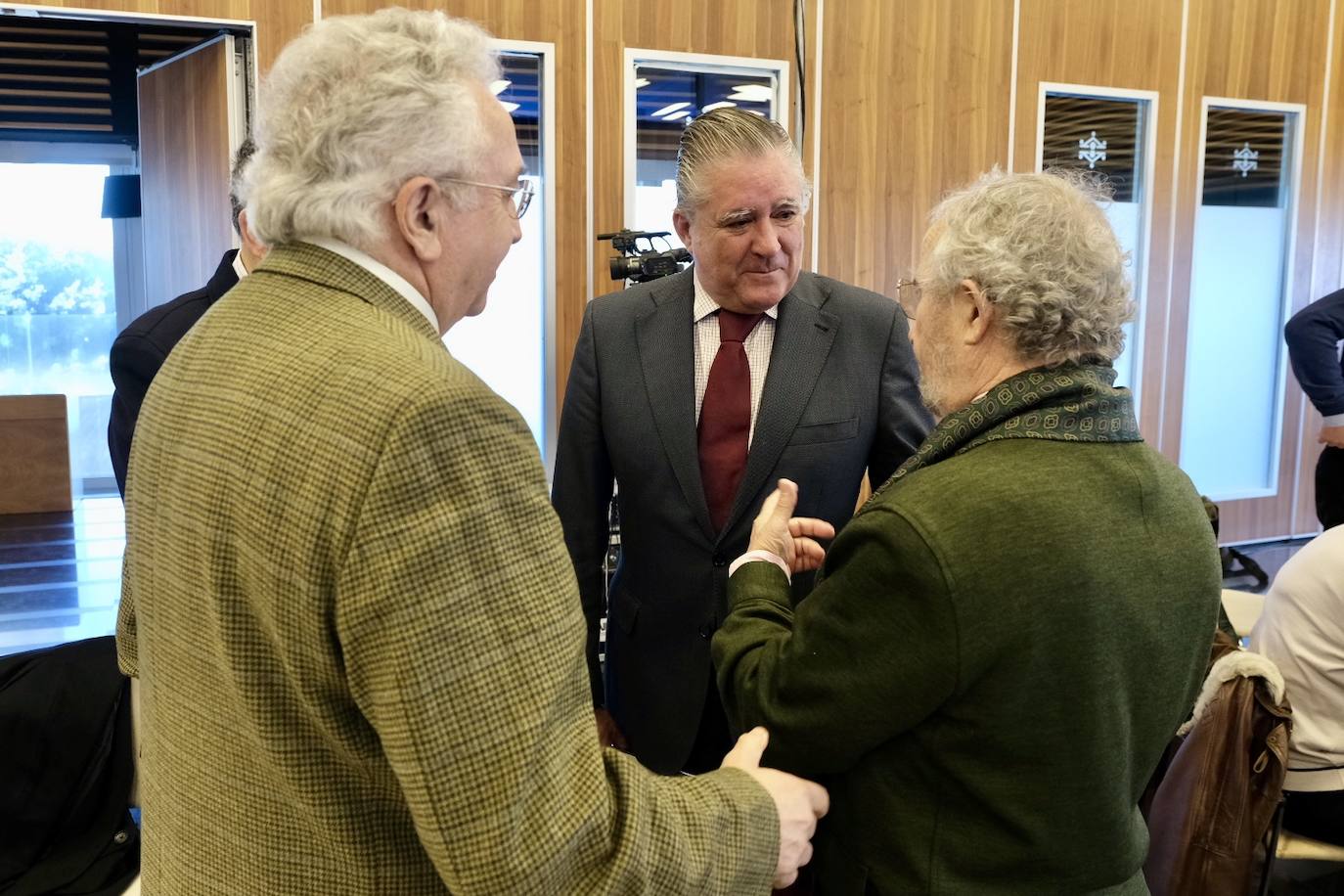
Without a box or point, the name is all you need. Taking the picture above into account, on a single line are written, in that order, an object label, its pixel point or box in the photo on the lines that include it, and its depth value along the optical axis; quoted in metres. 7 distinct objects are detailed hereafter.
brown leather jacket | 1.99
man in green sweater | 1.18
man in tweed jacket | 0.85
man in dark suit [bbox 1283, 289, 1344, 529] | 5.00
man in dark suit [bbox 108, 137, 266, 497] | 2.27
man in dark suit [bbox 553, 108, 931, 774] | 2.02
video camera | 3.06
